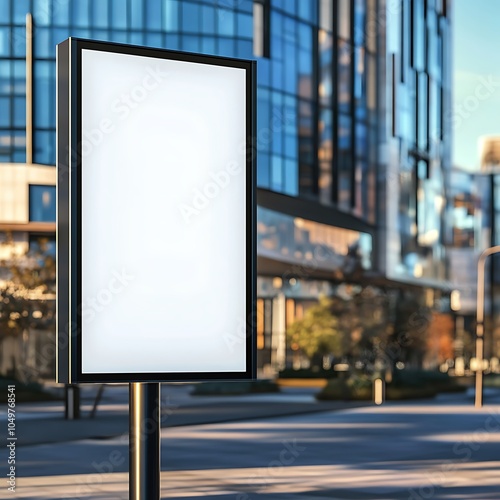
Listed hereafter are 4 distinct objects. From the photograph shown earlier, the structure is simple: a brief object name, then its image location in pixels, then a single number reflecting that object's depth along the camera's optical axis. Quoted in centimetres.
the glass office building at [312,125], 5238
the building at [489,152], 14600
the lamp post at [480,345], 4128
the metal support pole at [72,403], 2997
